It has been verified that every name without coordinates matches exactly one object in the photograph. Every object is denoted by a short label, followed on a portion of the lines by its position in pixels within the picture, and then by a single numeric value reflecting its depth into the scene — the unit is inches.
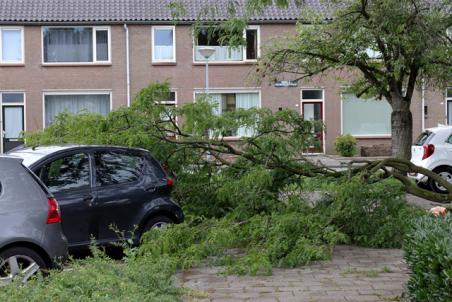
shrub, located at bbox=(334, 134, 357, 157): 1125.1
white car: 650.8
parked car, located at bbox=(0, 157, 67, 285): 242.2
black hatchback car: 315.9
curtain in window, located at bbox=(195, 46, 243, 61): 1126.1
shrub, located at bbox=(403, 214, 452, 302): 166.9
